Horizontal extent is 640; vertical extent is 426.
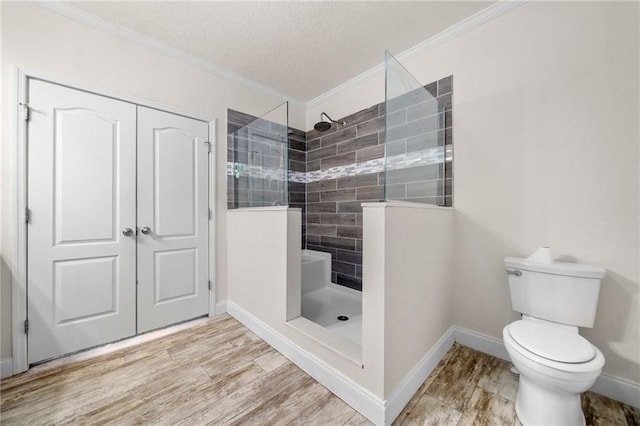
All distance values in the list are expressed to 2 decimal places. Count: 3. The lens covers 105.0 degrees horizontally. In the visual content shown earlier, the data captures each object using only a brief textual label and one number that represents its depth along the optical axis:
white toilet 1.11
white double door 1.74
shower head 2.98
